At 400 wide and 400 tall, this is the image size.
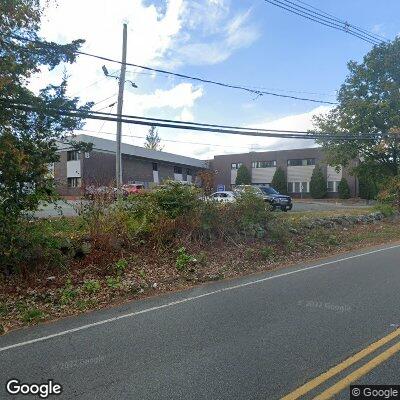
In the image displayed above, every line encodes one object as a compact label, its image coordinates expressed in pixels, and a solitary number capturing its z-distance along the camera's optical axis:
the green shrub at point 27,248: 8.79
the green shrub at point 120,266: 9.85
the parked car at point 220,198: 13.66
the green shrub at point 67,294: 7.84
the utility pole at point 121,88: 17.92
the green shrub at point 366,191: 48.89
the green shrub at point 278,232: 13.91
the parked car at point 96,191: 10.99
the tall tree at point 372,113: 24.48
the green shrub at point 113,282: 8.72
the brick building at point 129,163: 43.12
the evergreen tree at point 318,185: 54.22
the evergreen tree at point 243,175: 61.12
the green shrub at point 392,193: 24.66
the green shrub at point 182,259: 10.60
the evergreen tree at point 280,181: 58.28
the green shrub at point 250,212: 13.92
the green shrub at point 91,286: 8.49
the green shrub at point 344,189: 51.31
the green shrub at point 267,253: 12.30
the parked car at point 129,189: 13.36
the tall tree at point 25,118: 8.08
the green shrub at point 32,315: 6.75
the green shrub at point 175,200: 12.75
